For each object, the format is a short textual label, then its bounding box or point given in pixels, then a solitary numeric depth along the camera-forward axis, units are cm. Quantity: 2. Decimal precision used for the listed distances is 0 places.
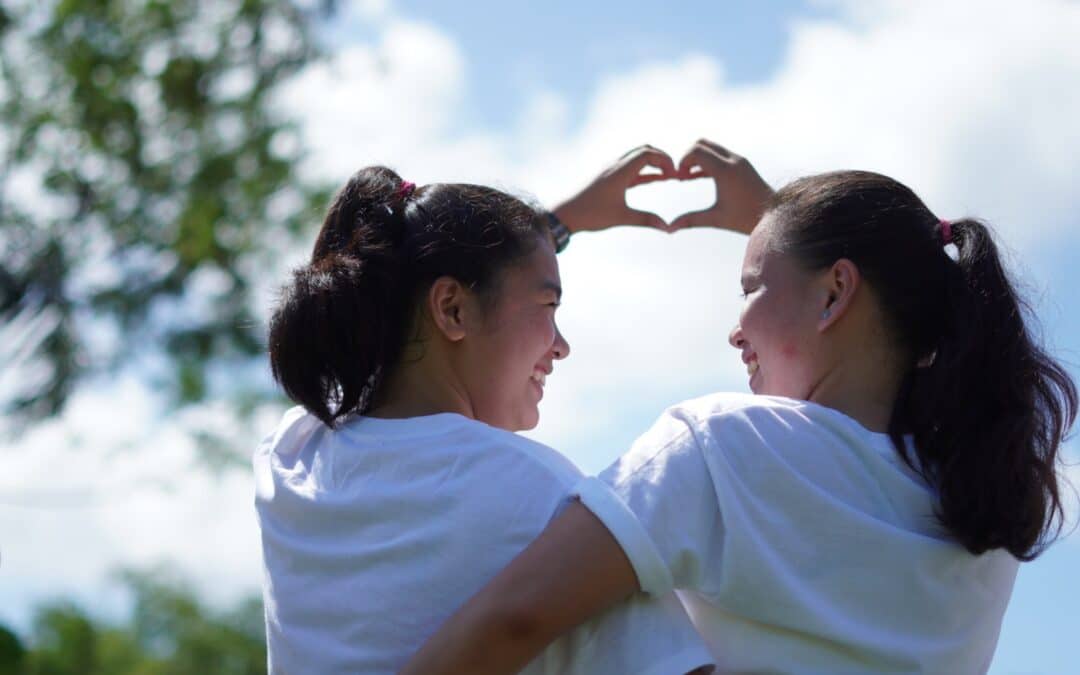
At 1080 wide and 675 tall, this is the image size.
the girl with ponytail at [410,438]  179
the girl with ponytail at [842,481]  168
